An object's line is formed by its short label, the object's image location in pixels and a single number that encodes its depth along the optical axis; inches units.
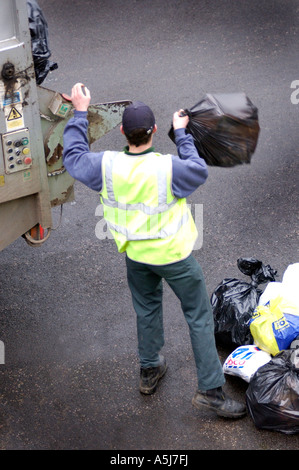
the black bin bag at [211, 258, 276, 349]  342.3
